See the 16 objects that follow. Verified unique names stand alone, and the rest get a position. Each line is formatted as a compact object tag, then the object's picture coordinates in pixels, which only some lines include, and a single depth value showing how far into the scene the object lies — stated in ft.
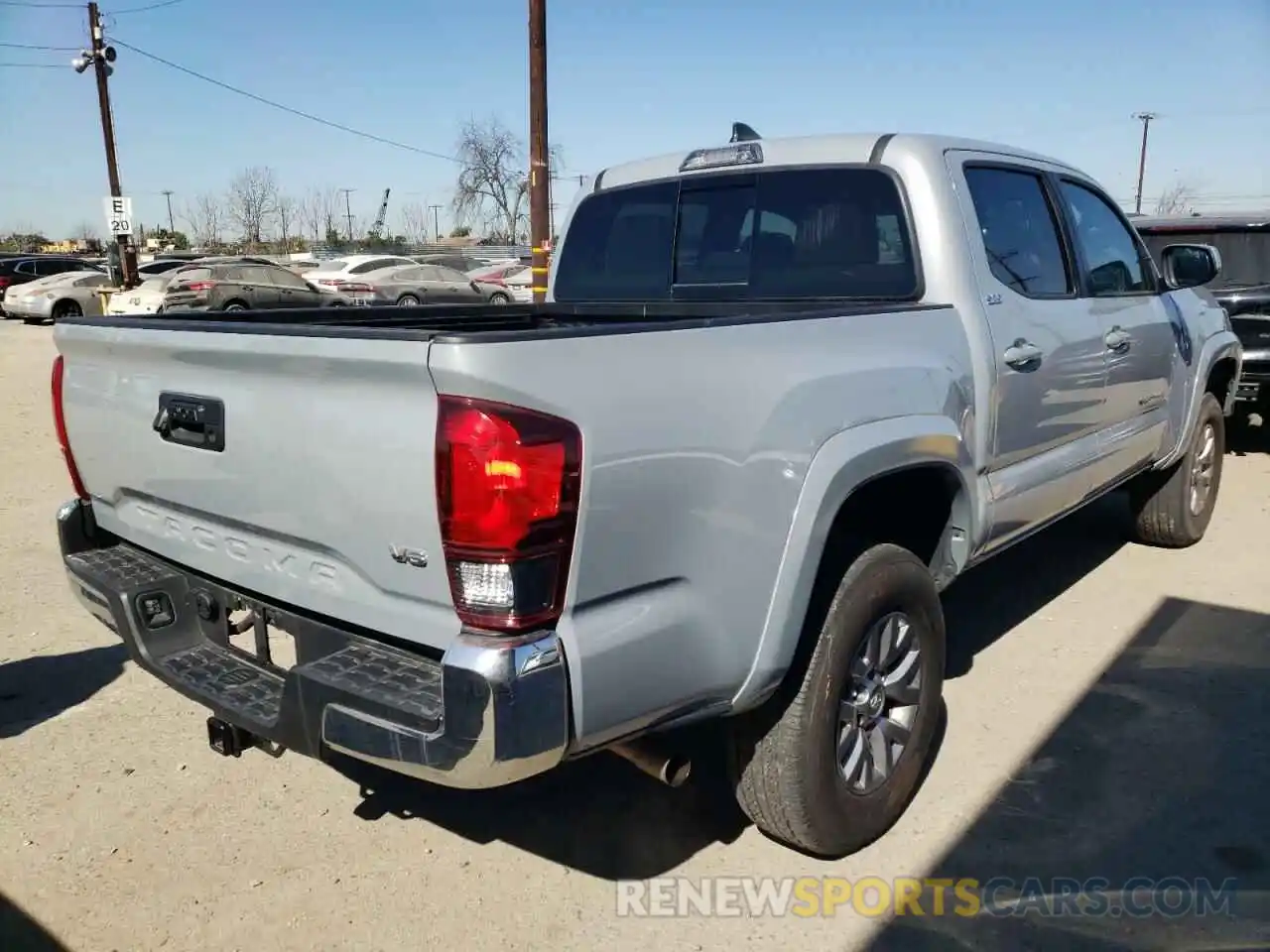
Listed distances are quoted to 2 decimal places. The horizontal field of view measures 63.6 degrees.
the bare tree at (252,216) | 229.25
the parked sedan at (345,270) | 81.61
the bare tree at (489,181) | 183.32
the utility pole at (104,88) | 87.86
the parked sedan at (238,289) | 69.15
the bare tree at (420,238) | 222.85
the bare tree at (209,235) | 241.14
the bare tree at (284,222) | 235.40
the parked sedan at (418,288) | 79.56
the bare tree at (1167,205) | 196.44
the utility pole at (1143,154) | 196.11
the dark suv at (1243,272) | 25.08
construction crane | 234.58
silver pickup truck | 6.53
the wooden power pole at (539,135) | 38.68
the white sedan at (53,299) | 81.46
